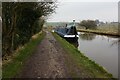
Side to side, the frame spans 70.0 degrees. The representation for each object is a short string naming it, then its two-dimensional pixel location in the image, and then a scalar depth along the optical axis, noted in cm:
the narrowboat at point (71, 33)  1350
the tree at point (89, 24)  3451
